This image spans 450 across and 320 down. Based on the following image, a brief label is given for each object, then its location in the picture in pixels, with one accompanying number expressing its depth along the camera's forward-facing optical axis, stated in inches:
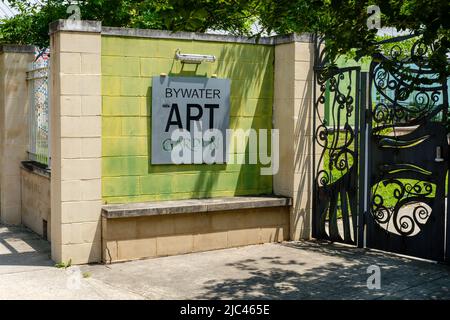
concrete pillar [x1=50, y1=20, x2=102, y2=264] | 270.7
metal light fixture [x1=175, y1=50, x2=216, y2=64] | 298.0
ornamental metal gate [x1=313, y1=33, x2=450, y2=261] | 276.8
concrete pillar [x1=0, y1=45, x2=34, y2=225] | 368.5
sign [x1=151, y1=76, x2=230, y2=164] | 296.2
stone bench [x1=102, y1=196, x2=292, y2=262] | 280.2
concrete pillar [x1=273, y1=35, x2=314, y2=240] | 318.7
